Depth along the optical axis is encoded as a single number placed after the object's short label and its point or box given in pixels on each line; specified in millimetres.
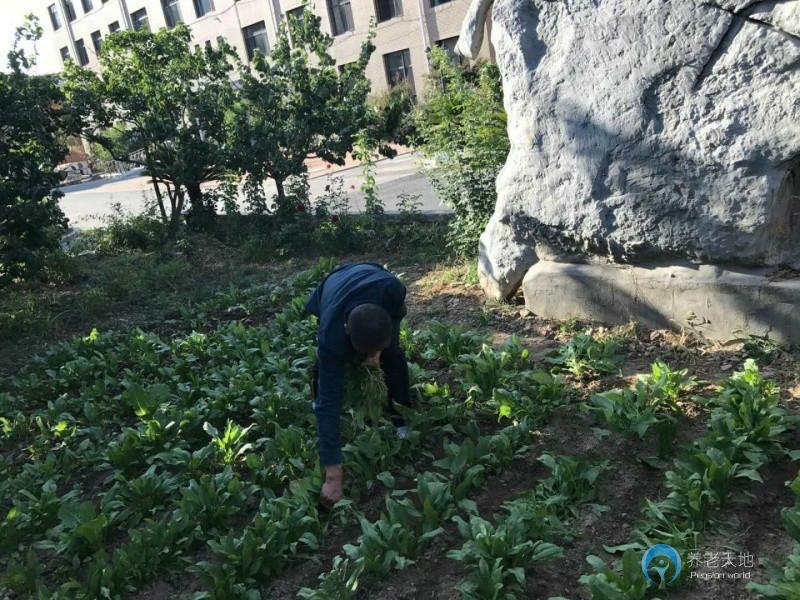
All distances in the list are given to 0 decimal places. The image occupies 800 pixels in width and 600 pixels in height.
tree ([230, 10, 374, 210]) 9703
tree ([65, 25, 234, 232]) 10453
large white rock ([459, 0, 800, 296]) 4234
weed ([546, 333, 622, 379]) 4465
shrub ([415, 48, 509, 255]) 6910
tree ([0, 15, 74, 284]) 7668
